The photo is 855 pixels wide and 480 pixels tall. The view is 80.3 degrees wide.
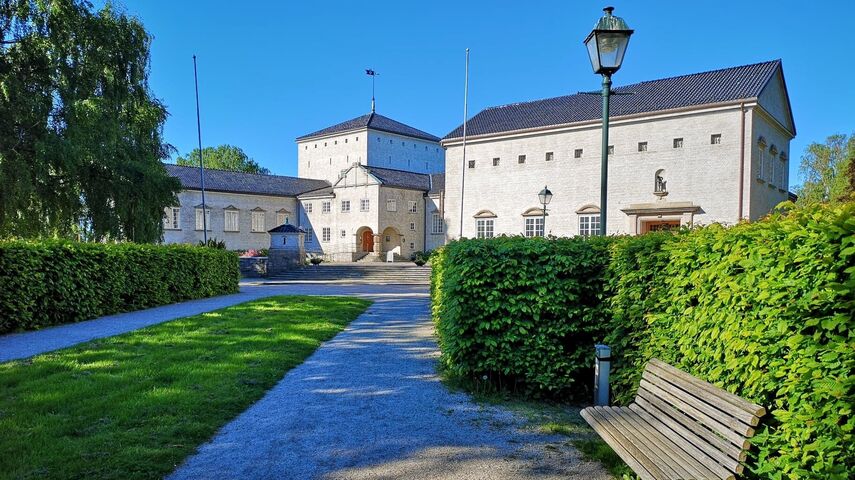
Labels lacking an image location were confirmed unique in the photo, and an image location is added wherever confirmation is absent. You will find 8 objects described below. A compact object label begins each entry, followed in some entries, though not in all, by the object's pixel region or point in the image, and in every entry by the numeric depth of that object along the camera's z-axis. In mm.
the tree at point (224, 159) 86375
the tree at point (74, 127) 18484
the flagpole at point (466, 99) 34219
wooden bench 2877
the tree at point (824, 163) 47656
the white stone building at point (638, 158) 26578
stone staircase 32344
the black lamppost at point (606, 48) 6281
